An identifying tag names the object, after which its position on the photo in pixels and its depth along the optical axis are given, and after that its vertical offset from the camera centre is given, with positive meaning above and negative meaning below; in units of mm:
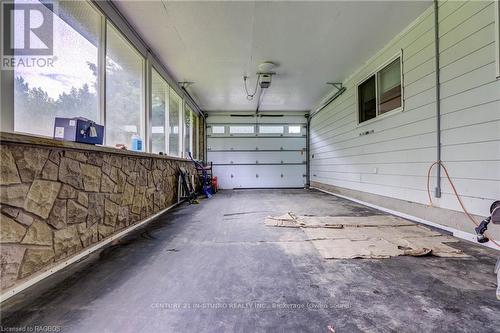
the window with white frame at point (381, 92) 3869 +1528
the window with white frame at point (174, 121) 5121 +1122
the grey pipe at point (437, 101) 2936 +902
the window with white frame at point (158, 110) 4180 +1175
